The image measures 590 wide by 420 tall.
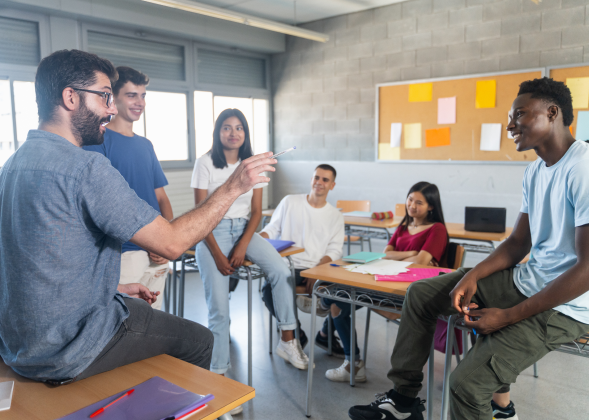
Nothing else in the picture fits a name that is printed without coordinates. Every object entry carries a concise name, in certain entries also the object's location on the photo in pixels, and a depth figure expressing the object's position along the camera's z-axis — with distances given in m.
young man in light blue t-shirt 1.48
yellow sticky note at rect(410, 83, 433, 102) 5.23
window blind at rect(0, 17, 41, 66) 4.47
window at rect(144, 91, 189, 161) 5.61
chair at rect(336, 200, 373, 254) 4.65
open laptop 3.25
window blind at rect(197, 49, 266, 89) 6.11
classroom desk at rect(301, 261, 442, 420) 1.88
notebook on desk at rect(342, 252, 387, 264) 2.26
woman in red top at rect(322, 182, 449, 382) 2.46
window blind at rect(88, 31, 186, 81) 5.08
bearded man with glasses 1.10
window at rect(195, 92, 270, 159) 6.13
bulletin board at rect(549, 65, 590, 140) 4.31
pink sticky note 5.05
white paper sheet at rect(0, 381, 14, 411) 1.04
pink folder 1.96
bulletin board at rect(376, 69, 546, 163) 4.72
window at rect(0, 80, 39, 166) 4.56
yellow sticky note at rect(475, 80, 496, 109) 4.79
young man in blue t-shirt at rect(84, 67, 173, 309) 2.13
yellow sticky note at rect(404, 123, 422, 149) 5.34
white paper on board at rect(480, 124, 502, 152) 4.79
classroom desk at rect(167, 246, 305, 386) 2.41
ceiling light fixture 4.20
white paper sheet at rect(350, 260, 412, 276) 2.05
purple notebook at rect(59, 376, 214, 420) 0.98
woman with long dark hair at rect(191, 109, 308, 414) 2.42
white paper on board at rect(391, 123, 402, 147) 5.52
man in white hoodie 2.94
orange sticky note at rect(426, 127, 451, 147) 5.14
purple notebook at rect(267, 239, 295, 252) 2.67
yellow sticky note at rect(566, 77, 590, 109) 4.30
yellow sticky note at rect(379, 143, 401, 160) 5.58
